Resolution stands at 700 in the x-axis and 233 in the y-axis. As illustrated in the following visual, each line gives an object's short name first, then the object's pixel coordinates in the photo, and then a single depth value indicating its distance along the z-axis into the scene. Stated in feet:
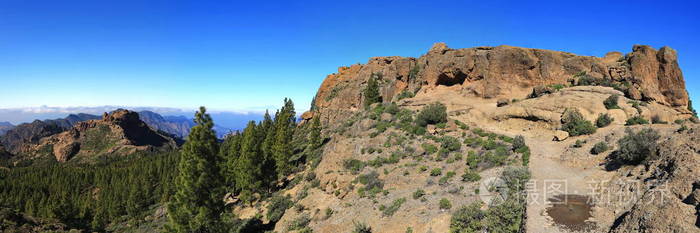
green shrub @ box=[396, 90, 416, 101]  182.30
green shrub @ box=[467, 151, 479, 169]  81.95
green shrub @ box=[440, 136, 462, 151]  96.63
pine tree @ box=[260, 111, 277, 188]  135.44
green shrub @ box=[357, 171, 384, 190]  88.53
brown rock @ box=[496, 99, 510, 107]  130.72
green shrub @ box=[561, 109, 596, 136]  92.89
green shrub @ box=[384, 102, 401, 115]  145.24
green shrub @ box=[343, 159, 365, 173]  102.63
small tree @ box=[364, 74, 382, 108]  204.95
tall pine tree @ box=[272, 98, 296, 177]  142.41
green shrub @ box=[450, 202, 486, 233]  49.57
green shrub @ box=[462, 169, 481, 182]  72.88
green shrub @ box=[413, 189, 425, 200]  72.28
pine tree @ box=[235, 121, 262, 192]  128.36
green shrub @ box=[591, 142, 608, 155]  74.74
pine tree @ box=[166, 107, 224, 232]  70.64
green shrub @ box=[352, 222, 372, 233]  63.77
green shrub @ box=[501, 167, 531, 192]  60.80
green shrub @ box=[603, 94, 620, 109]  104.70
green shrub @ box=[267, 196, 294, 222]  99.18
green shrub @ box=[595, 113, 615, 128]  96.36
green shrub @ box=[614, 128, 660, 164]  58.65
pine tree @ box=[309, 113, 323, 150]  157.48
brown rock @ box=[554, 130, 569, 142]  93.91
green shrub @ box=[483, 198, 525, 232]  45.82
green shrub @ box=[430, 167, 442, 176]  83.82
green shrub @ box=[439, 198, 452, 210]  61.57
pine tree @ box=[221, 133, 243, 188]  151.43
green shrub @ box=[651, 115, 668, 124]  99.65
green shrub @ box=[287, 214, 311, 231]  83.45
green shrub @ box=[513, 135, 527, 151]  87.20
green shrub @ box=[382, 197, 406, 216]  69.10
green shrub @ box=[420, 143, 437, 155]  98.68
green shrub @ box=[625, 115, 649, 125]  94.17
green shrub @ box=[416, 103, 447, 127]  118.73
